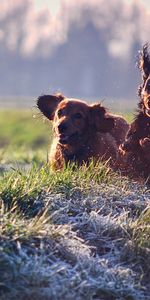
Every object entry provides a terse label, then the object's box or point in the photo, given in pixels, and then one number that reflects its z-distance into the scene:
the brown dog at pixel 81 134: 18.47
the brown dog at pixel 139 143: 17.87
